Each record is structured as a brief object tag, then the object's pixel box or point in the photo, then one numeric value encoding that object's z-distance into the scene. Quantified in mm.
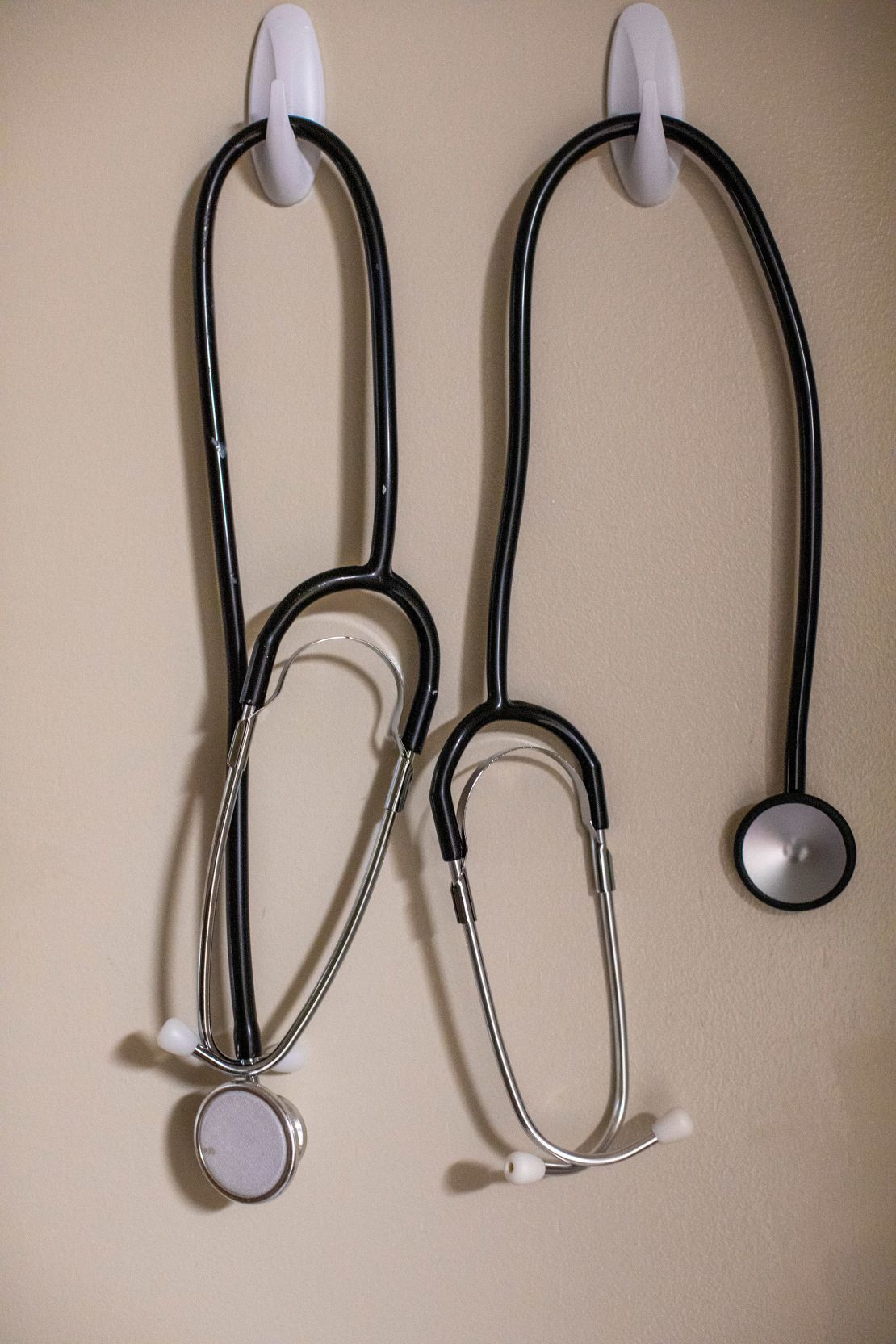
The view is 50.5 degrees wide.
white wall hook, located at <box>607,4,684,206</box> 800
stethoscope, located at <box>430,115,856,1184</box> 775
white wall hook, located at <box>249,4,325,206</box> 845
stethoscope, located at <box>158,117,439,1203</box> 802
